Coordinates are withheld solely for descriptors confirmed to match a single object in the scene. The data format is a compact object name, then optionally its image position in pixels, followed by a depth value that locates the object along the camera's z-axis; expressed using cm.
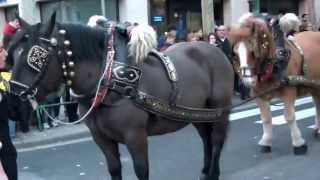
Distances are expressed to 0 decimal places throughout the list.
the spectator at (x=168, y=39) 1195
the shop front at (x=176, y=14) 1878
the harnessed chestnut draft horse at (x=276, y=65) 644
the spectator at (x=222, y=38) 1243
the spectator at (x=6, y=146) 529
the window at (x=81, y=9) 1783
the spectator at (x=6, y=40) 428
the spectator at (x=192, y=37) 1288
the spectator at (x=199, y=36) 1307
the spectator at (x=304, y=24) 1492
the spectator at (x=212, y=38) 1253
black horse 407
